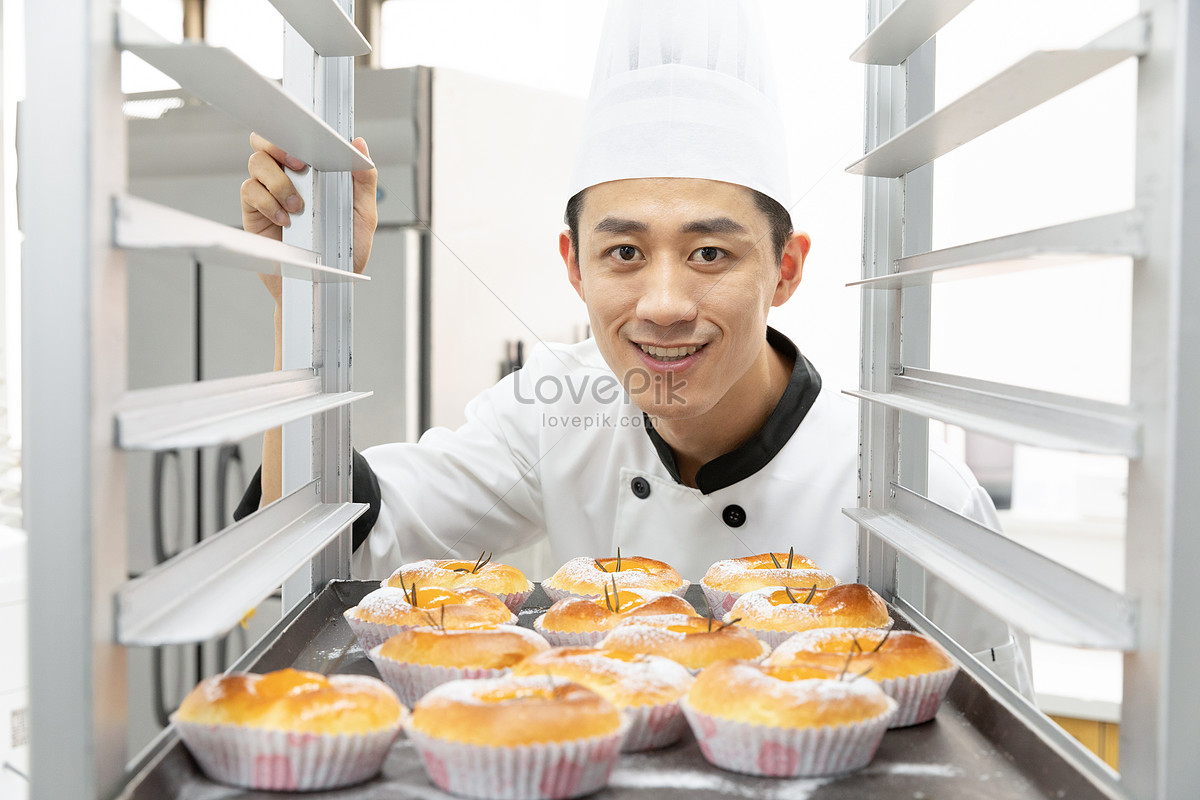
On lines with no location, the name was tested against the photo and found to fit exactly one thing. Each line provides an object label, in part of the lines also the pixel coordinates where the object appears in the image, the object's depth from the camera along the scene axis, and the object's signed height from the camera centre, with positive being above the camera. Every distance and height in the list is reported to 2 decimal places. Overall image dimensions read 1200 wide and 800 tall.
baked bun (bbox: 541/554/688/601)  1.17 -0.30
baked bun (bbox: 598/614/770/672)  0.92 -0.30
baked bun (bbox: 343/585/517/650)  1.00 -0.29
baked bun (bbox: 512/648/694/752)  0.79 -0.30
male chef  1.40 -0.02
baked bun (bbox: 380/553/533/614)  1.17 -0.29
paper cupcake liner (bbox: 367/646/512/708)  0.88 -0.32
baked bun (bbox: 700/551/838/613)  1.17 -0.29
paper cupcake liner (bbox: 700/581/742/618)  1.17 -0.32
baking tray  0.72 -0.36
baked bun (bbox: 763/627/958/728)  0.84 -0.29
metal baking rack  0.61 -0.06
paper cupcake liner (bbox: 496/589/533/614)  1.18 -0.33
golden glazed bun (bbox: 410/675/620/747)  0.69 -0.29
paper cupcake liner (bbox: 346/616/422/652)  1.00 -0.32
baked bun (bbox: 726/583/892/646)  1.02 -0.29
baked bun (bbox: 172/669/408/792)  0.71 -0.31
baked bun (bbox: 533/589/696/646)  1.03 -0.30
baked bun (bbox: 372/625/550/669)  0.89 -0.30
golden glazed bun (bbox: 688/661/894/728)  0.74 -0.29
